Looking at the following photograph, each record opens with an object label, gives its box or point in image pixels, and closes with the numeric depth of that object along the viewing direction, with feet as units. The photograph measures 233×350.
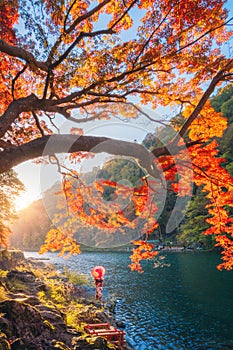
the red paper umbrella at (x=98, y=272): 52.37
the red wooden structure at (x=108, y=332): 28.25
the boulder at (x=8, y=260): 57.48
